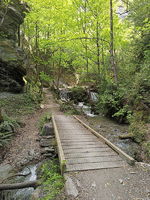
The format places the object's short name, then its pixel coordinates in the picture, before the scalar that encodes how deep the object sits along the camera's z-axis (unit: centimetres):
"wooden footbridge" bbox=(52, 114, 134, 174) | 410
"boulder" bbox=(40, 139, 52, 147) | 648
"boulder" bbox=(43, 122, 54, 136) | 763
